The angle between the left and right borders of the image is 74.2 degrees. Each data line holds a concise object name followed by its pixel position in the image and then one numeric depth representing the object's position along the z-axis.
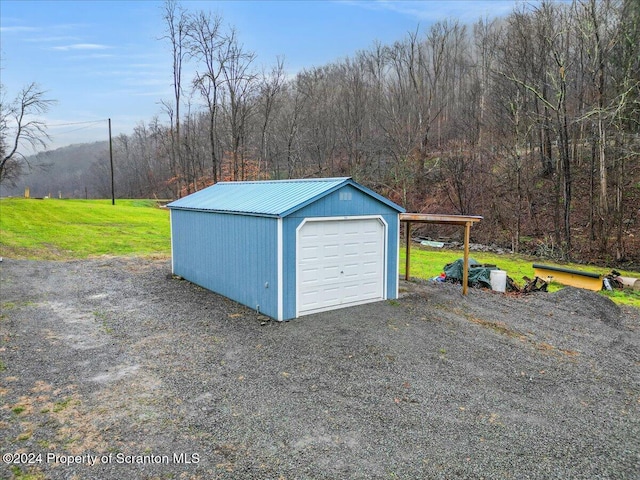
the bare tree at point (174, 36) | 29.81
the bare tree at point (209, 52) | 28.25
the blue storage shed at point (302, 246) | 8.22
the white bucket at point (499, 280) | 11.58
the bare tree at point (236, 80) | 28.20
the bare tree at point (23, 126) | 28.14
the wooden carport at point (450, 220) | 10.20
